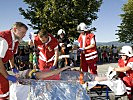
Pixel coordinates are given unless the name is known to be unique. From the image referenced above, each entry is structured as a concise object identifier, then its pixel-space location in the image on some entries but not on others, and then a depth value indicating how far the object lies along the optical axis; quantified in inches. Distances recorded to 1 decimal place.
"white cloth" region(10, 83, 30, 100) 60.2
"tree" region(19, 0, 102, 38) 439.6
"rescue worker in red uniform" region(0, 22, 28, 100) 63.9
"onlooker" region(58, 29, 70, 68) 172.9
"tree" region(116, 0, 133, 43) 635.3
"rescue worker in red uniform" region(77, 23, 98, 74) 118.8
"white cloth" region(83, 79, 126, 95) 77.5
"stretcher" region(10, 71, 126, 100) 60.5
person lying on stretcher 67.2
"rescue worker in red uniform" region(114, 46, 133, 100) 84.9
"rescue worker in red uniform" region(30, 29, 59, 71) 104.3
